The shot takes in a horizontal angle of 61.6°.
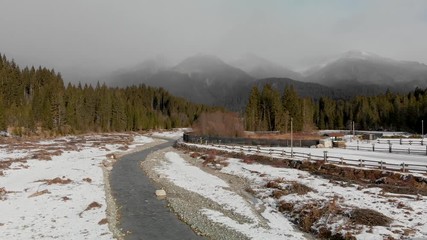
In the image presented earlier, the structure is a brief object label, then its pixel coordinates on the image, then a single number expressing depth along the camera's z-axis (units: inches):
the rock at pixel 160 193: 1261.1
